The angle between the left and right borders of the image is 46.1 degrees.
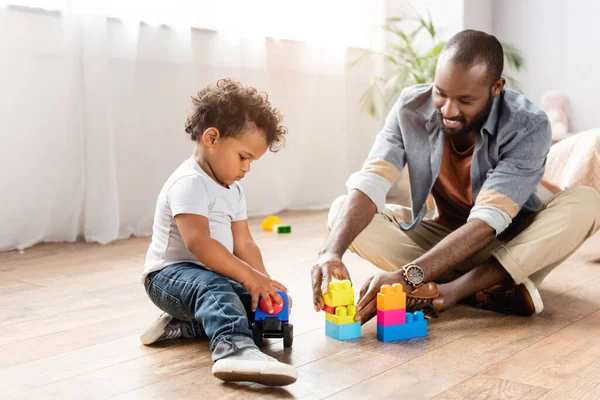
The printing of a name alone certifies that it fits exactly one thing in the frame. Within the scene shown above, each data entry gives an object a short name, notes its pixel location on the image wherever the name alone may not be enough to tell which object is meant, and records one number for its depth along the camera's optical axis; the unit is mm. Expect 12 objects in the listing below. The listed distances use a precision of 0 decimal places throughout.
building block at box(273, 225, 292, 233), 3225
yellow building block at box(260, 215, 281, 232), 3341
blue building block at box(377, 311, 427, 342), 1538
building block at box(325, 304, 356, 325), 1545
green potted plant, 4121
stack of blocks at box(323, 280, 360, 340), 1494
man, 1680
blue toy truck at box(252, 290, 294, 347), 1469
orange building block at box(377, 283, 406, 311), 1509
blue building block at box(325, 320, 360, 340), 1554
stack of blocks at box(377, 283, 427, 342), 1517
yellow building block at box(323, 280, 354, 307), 1491
